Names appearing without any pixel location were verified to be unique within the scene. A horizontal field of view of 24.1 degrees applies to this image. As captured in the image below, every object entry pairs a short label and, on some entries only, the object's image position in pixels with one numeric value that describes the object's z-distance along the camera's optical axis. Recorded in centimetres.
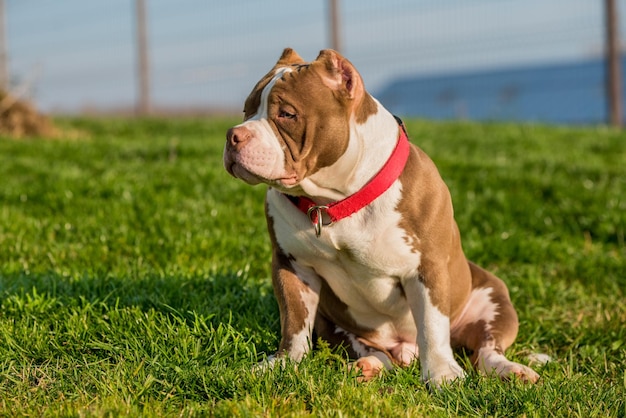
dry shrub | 1689
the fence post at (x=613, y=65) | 1953
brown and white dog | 513
